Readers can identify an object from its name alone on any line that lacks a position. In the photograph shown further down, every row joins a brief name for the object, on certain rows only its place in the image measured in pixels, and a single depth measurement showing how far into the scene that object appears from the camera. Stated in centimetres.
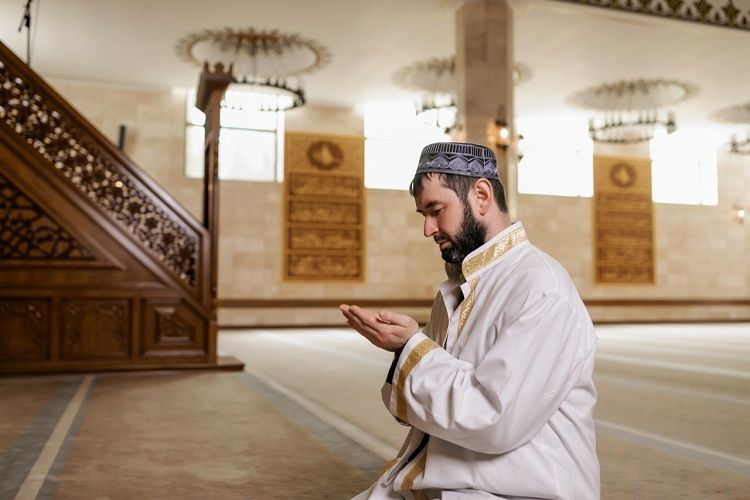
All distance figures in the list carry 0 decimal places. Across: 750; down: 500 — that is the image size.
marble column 768
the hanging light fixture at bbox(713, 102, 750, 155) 1266
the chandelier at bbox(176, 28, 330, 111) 941
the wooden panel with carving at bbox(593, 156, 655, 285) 1395
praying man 125
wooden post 550
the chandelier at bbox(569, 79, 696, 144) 1132
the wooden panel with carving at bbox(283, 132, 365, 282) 1212
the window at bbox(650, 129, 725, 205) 1456
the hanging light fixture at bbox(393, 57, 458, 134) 1037
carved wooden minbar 504
